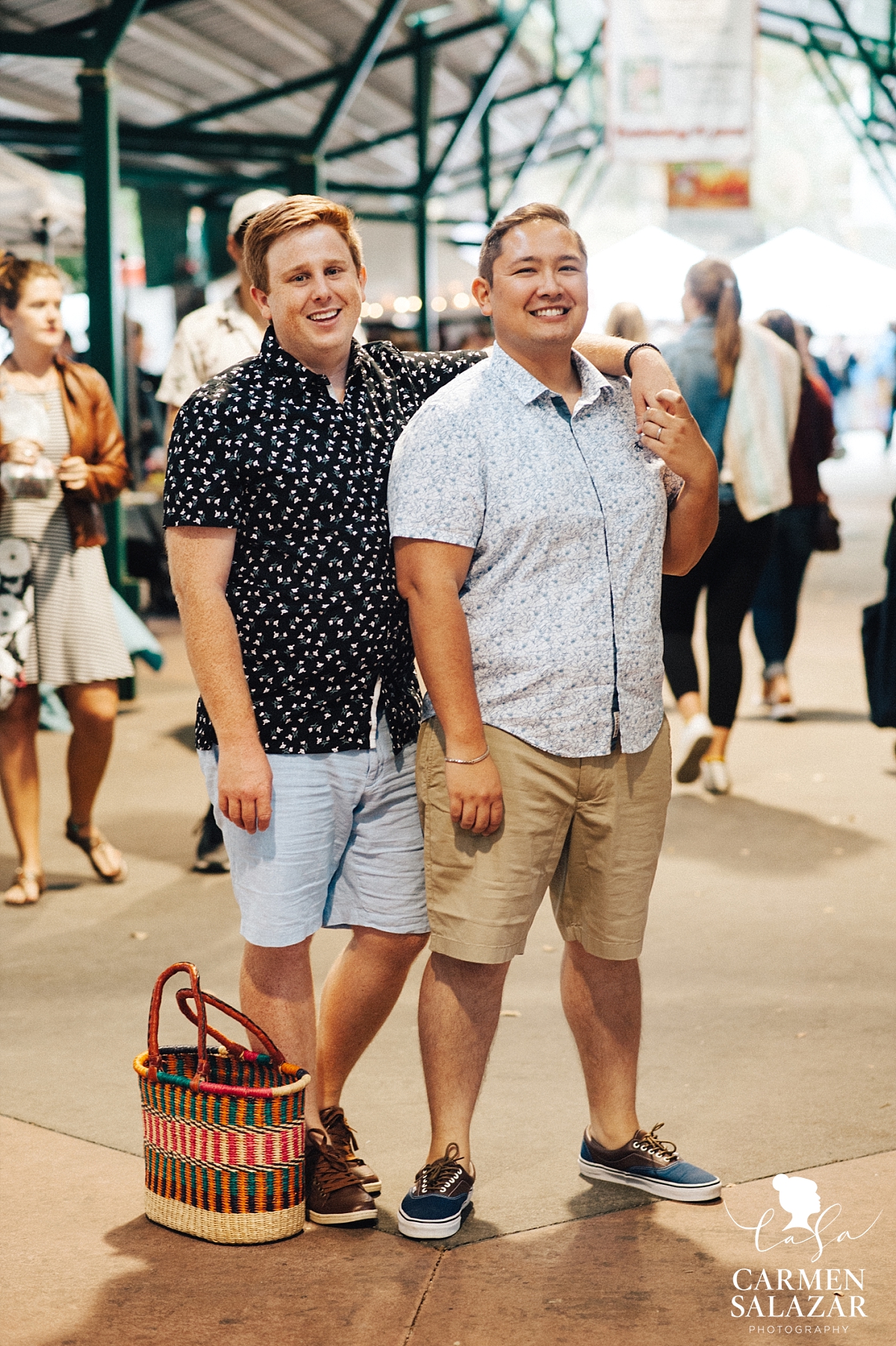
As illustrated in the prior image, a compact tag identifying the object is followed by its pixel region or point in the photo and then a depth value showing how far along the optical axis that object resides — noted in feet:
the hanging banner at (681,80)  41.34
